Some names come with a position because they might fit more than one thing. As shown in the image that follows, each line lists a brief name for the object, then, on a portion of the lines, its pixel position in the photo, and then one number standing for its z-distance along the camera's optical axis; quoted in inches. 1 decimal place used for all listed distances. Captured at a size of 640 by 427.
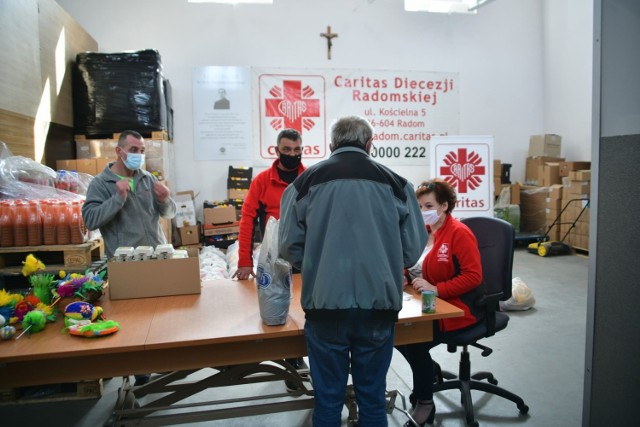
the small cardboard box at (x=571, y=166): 285.0
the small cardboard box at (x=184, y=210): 242.3
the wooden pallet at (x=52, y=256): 116.0
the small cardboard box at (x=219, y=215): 246.2
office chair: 99.4
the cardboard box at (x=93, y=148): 191.3
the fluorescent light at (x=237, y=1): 258.5
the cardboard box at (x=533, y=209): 304.3
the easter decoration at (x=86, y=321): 69.7
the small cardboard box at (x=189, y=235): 241.0
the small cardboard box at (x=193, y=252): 94.9
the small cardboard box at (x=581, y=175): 265.3
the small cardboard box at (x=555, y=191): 284.8
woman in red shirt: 94.4
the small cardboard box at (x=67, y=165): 171.9
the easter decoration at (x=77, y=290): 84.2
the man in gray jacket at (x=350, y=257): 64.5
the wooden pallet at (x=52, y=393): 71.6
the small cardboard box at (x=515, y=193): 306.8
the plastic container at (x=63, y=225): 117.1
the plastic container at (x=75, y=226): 117.5
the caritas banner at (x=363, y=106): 278.7
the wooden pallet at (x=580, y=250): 271.1
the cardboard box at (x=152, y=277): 88.4
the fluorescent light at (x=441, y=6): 278.0
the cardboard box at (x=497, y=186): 297.7
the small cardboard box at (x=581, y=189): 267.4
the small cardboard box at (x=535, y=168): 305.1
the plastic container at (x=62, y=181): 143.0
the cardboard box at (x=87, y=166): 173.5
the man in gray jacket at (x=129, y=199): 108.9
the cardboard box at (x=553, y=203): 286.8
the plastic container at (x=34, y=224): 115.3
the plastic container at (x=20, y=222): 114.7
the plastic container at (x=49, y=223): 116.3
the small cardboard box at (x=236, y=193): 265.3
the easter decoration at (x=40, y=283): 82.1
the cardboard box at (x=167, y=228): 218.5
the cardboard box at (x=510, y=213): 300.7
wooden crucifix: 280.8
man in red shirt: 114.8
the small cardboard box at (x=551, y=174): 295.3
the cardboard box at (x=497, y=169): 300.0
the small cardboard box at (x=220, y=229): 245.9
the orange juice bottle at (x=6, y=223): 114.0
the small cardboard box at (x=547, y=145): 301.9
